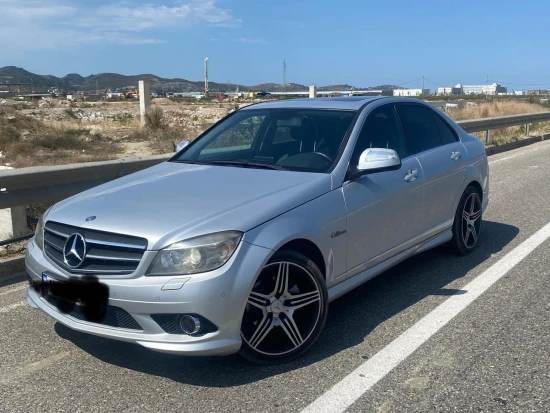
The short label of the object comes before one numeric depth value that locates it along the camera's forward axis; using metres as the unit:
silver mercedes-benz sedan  3.55
